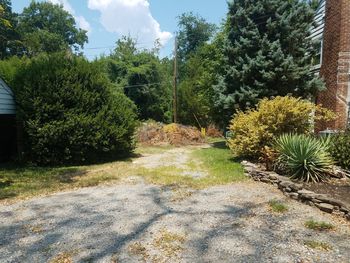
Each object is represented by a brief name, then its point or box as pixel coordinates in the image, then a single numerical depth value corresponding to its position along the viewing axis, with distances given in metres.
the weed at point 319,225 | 4.99
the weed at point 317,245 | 4.26
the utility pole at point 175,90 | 25.66
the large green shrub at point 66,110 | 11.30
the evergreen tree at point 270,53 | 13.54
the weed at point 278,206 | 5.91
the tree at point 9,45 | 38.86
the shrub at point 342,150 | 8.16
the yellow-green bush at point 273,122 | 9.91
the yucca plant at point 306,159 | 7.53
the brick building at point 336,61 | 12.61
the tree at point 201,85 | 19.40
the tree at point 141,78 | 29.59
